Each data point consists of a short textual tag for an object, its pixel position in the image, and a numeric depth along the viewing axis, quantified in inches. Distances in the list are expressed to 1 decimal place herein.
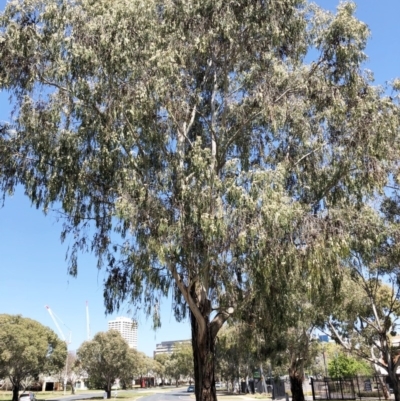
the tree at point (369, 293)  484.4
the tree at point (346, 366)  2000.7
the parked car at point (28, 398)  1172.1
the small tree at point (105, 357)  1961.1
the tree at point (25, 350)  1507.1
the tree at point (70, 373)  2634.8
